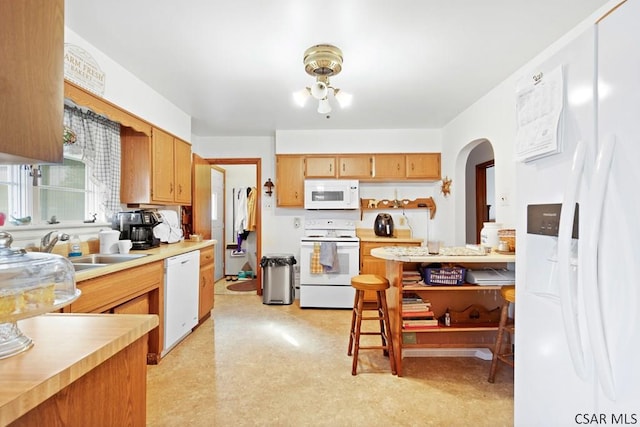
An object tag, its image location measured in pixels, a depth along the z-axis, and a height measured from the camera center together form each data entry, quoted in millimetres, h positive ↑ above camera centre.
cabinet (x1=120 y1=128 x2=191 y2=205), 2852 +420
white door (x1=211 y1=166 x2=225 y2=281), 5234 -85
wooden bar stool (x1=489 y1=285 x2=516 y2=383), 2133 -848
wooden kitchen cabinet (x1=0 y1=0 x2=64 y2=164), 569 +259
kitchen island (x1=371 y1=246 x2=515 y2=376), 2182 -725
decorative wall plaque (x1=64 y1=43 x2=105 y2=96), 1957 +959
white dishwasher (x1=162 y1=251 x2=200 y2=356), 2541 -768
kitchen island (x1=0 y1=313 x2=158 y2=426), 585 -351
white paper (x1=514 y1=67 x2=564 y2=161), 1042 +368
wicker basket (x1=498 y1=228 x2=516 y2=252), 2404 -191
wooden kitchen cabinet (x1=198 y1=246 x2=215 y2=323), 3188 -790
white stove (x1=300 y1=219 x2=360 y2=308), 3770 -754
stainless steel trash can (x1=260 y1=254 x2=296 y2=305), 3998 -906
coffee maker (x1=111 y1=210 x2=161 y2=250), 2756 -150
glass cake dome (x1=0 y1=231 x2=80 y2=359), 692 -195
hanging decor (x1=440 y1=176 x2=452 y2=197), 3930 +348
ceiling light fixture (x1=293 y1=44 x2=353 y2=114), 2094 +1041
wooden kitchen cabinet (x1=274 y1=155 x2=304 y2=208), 4219 +454
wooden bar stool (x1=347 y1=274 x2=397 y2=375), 2236 -741
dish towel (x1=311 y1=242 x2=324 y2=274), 3764 -635
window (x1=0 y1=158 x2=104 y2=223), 1986 +131
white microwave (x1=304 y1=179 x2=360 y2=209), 4125 +244
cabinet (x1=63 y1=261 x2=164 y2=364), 1732 -548
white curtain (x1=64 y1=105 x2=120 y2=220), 2328 +501
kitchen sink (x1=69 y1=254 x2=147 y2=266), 2324 -372
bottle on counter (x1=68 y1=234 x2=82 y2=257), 2248 -277
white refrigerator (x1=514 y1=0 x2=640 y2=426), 805 -50
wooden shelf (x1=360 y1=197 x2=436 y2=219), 4289 +120
